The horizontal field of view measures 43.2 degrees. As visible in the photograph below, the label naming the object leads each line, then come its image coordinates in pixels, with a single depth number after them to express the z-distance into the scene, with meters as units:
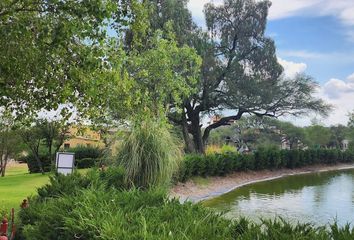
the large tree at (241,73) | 24.25
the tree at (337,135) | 56.96
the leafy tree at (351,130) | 46.17
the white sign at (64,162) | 8.95
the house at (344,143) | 57.78
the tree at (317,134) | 51.88
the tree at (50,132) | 20.31
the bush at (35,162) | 22.57
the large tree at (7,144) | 21.56
